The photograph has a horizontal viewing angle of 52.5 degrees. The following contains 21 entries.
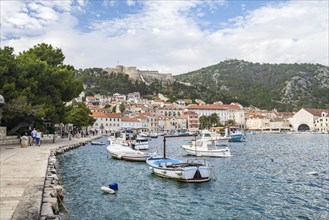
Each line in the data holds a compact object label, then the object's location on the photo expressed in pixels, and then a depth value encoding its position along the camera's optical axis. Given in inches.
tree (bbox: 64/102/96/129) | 2634.6
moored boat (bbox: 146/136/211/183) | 743.7
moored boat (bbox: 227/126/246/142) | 2588.6
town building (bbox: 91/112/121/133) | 4645.7
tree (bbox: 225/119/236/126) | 5611.2
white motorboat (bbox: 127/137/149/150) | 1696.5
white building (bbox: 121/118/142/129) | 4808.1
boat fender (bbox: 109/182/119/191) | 644.8
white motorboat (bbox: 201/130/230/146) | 1615.4
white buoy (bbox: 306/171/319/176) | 881.3
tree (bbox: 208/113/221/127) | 5147.6
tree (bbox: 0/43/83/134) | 1298.0
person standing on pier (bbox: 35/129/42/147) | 1330.1
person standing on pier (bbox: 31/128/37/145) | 1348.4
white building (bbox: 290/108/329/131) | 5251.0
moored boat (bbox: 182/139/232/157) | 1338.6
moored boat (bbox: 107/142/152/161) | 1164.5
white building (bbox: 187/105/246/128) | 5920.3
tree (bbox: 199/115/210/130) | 5083.7
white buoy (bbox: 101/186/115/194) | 624.7
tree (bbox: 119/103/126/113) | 5472.4
